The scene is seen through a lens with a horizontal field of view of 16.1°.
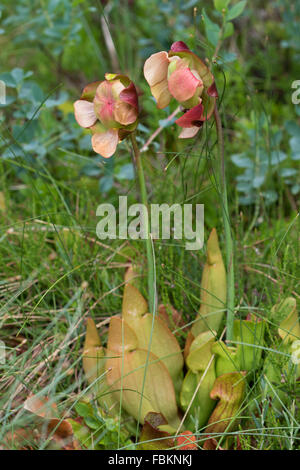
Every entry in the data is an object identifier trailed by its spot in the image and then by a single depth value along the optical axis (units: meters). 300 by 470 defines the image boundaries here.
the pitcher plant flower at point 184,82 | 0.83
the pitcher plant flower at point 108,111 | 0.84
